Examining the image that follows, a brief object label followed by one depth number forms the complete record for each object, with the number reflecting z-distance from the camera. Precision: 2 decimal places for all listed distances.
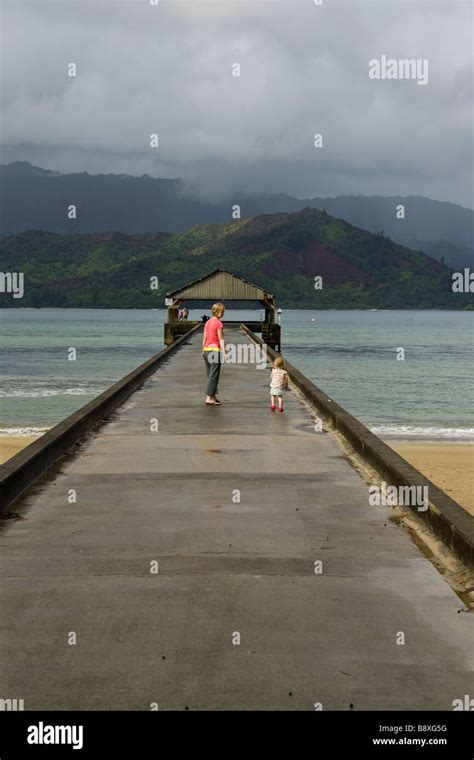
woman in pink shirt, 17.36
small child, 17.04
